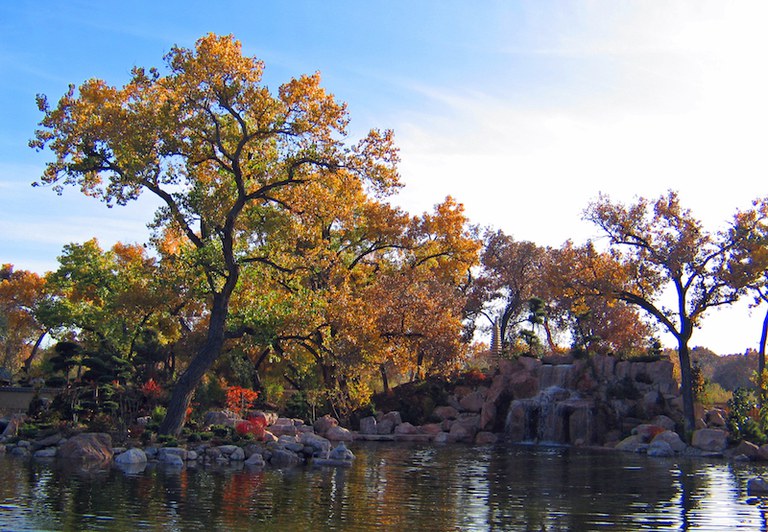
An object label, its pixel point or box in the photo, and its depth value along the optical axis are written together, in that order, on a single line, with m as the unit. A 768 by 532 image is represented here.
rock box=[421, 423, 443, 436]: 39.41
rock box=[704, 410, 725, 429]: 35.56
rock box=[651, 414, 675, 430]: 35.16
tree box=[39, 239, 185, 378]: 35.44
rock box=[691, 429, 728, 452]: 30.92
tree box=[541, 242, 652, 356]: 36.41
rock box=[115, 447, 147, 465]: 21.95
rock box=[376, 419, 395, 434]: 39.29
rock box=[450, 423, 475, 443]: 38.44
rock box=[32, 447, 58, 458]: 23.07
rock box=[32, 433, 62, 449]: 24.07
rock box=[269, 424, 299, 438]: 31.54
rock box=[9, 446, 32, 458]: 23.28
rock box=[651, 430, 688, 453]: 31.40
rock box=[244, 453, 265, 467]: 22.89
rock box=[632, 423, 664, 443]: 33.94
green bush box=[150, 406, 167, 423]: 26.69
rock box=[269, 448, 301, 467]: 24.08
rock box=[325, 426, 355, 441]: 35.66
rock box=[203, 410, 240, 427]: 28.79
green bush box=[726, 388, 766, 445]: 30.66
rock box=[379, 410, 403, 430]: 40.09
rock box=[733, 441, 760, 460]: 28.88
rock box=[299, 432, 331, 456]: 25.61
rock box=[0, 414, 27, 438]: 25.38
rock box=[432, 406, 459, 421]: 41.78
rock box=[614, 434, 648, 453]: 32.81
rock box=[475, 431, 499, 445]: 37.75
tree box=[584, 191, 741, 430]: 34.00
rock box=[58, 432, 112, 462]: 22.11
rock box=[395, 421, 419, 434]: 38.66
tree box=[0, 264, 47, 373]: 57.97
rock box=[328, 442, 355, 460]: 24.52
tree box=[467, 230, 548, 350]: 56.38
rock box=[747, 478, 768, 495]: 18.38
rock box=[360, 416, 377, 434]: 39.06
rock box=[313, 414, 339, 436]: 36.50
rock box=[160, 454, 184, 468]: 22.39
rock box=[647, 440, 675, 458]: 30.50
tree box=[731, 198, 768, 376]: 33.00
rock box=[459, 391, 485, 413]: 42.25
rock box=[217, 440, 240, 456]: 23.95
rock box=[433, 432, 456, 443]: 37.47
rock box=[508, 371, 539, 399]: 40.69
